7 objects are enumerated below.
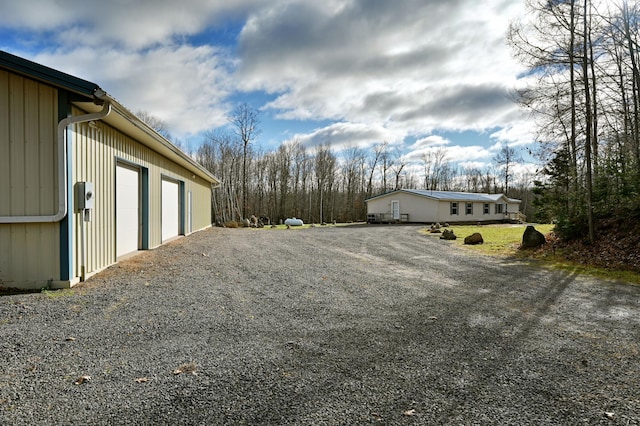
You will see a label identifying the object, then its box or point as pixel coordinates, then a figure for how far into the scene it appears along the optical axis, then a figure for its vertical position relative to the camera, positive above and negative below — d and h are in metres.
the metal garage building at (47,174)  5.18 +0.63
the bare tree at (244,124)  33.19 +8.79
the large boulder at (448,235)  14.79 -1.15
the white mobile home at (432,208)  28.05 +0.18
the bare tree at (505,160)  46.00 +6.53
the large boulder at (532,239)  11.16 -1.03
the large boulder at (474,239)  13.19 -1.22
